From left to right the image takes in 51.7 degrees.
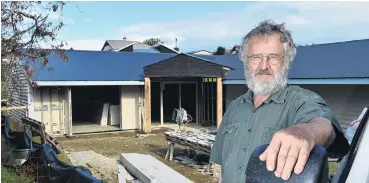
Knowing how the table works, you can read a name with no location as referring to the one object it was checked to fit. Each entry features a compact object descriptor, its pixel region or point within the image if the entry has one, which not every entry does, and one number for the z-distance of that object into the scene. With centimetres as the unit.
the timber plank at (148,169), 631
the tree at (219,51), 3442
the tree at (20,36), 471
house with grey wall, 1255
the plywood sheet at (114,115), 1825
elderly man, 166
